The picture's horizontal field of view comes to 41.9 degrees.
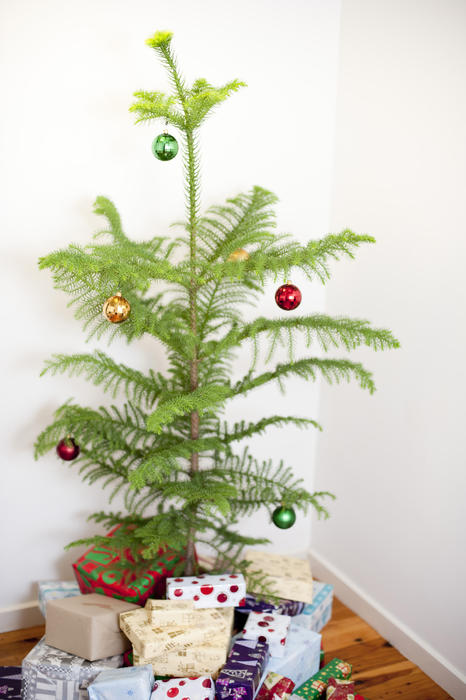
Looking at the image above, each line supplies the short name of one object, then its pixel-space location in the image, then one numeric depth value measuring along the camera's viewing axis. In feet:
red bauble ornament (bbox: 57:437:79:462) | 5.73
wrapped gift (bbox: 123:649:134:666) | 5.41
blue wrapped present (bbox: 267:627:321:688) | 5.54
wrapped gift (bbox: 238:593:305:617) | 6.04
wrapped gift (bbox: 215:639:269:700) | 4.84
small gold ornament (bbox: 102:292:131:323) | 4.60
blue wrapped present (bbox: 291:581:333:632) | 6.27
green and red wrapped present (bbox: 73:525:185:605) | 5.74
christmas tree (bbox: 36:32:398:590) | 4.58
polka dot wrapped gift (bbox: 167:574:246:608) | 5.42
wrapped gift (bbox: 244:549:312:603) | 6.29
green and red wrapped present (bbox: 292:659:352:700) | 5.42
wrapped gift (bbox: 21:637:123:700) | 5.13
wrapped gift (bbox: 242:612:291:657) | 5.53
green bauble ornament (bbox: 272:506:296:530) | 5.78
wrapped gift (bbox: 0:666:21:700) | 5.46
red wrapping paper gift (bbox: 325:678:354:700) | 5.31
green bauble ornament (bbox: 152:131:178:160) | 4.74
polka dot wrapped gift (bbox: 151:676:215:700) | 4.82
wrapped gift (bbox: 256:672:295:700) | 5.18
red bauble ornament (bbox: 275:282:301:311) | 4.81
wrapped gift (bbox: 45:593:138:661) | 5.25
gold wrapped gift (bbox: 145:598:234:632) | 5.25
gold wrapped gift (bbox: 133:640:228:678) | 5.14
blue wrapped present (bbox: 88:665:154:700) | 4.74
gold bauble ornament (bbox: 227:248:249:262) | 5.51
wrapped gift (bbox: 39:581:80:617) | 6.23
